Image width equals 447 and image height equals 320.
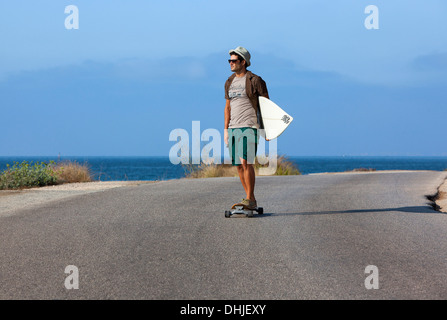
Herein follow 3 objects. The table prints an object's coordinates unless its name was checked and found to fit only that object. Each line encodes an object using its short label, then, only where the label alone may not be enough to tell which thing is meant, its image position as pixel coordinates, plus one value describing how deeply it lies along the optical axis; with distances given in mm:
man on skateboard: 16234
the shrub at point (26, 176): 31203
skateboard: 16344
